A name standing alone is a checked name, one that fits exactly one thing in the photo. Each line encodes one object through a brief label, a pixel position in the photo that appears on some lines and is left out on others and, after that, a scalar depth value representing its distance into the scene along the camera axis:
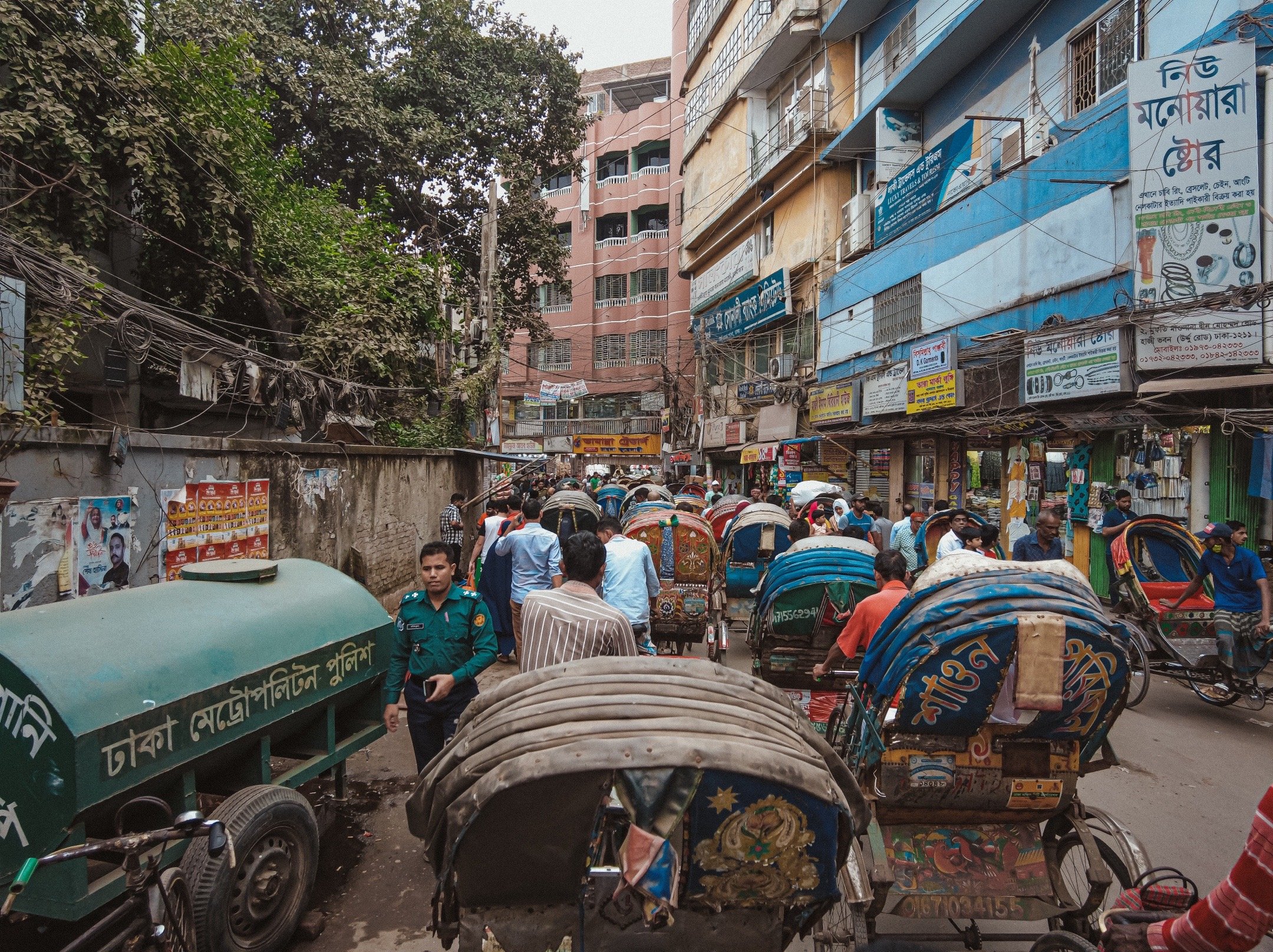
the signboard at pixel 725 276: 26.80
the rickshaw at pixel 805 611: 6.07
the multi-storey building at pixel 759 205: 21.92
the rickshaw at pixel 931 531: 10.32
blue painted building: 10.43
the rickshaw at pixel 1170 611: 7.04
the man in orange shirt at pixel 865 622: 4.64
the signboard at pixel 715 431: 28.62
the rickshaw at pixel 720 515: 13.48
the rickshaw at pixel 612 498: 16.03
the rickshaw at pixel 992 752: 3.06
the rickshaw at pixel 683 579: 8.43
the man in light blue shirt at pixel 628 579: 6.09
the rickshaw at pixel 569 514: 10.96
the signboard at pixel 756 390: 25.11
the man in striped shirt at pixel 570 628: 3.74
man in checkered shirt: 12.28
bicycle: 2.61
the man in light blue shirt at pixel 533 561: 6.94
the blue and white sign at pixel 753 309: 23.91
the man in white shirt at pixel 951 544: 8.05
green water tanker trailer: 2.77
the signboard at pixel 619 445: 37.44
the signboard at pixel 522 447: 38.62
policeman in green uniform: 4.36
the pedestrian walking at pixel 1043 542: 7.77
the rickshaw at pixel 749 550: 10.12
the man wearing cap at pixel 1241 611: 6.83
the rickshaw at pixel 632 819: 2.05
